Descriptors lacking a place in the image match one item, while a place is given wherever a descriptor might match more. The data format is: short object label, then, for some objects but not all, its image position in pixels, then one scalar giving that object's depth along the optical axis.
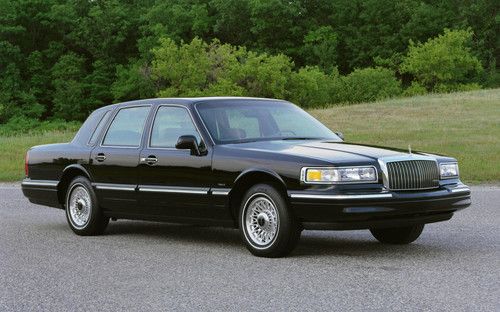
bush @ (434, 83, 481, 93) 71.00
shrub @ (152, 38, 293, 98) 65.25
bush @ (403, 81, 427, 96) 72.25
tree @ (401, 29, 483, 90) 70.69
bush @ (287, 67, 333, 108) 68.63
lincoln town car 8.13
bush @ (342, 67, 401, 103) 70.75
